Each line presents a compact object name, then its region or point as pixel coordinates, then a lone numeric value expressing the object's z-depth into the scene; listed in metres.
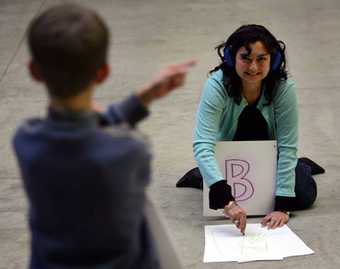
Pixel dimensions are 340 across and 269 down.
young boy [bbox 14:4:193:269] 1.92
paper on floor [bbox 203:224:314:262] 3.63
